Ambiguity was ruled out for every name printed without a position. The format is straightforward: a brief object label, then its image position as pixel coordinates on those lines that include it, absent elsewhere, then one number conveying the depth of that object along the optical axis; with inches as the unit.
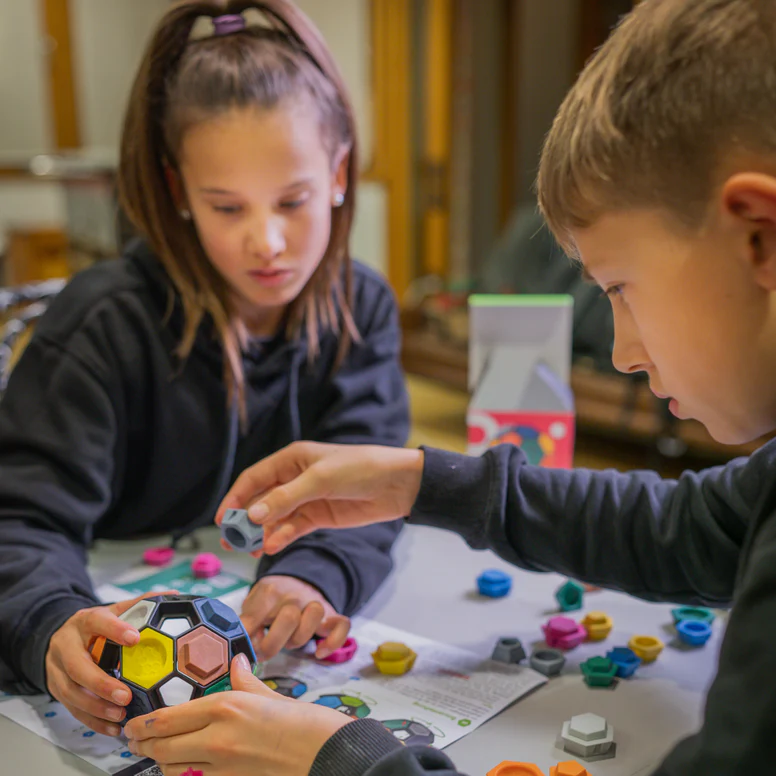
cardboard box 40.4
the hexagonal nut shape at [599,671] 28.6
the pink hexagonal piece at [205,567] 36.4
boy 17.7
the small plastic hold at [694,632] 31.2
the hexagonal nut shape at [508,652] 30.1
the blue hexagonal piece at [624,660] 29.2
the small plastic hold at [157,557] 37.6
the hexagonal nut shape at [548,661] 29.3
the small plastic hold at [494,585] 35.0
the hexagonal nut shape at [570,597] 33.9
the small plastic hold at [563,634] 31.0
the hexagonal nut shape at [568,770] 23.5
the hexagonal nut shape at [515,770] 23.4
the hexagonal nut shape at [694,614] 32.7
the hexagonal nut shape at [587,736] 24.9
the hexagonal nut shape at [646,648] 30.2
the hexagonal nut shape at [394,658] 29.0
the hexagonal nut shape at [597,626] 31.6
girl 33.4
